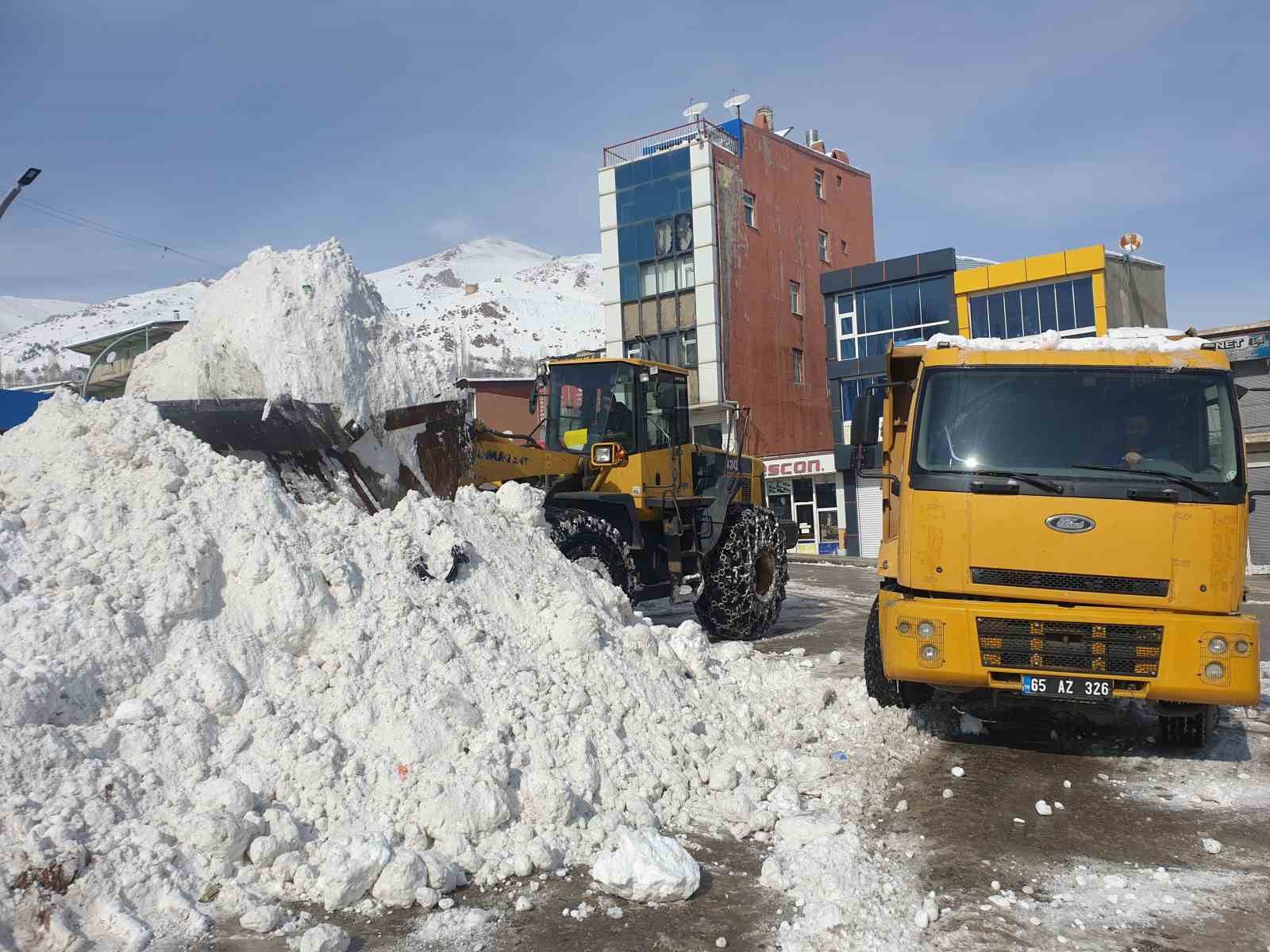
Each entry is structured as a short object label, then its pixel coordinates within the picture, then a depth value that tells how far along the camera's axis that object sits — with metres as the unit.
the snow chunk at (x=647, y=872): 4.17
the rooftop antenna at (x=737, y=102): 34.78
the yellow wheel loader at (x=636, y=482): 8.79
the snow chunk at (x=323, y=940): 3.60
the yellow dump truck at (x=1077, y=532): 5.61
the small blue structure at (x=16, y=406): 8.77
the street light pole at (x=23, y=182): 15.16
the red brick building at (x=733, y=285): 33.25
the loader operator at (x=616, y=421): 10.57
